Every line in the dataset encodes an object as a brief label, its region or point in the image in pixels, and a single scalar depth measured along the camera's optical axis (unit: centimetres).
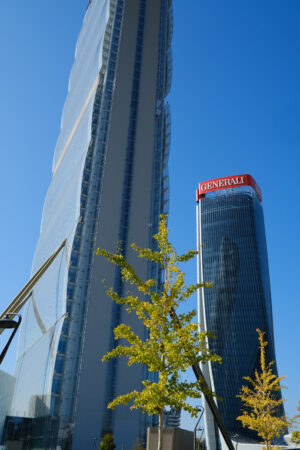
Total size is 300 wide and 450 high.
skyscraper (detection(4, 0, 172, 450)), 6231
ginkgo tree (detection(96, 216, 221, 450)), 1290
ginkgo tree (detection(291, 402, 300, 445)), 3216
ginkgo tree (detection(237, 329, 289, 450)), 2486
